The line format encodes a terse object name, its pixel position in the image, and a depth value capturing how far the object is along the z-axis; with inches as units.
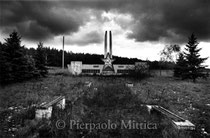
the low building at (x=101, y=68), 1327.5
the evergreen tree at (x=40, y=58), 748.0
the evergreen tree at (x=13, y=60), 539.2
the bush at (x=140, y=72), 991.1
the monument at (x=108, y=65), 1336.4
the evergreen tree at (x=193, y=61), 859.4
